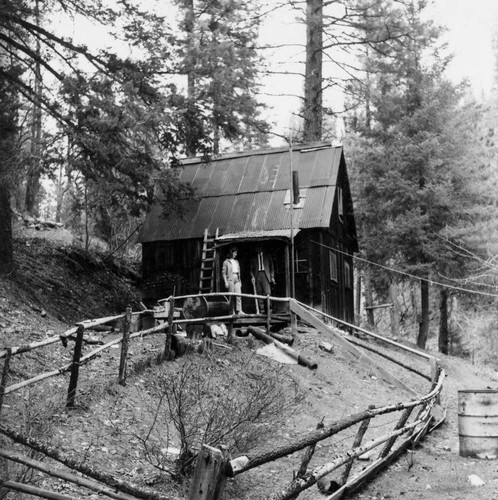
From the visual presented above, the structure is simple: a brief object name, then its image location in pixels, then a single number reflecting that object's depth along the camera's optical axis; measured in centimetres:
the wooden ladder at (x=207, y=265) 1873
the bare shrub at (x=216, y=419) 697
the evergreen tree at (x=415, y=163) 2444
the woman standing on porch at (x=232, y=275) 1661
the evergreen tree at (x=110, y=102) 1402
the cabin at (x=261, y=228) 1906
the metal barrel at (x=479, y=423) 913
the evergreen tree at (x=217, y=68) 1497
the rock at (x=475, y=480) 797
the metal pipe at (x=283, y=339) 1471
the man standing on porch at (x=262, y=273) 1806
